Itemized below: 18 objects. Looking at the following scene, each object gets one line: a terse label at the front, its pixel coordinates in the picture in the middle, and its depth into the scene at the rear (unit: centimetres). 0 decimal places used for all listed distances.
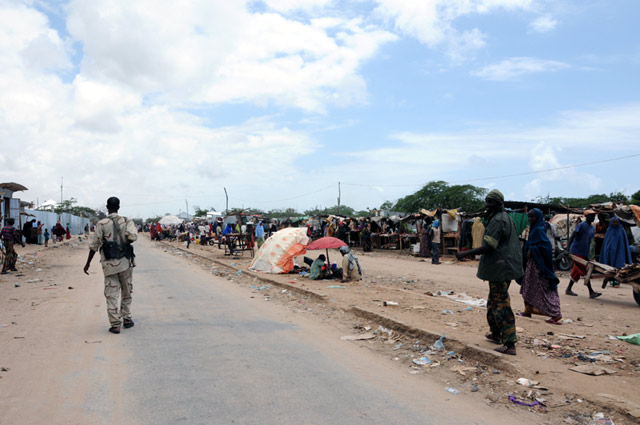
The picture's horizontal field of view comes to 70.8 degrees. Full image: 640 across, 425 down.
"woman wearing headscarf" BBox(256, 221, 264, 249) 2433
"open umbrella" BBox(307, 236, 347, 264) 1198
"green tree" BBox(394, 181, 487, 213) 4381
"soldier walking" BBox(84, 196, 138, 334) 651
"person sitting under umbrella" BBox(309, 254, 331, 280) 1325
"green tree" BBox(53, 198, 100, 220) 7636
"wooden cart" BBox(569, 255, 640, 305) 890
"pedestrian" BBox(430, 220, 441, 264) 1947
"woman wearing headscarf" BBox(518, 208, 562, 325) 714
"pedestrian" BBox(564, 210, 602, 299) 1046
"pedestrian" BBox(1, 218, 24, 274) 1407
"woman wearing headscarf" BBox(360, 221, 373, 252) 2841
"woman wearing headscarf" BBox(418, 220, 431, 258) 2256
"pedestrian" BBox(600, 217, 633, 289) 1059
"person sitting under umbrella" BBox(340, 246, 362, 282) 1280
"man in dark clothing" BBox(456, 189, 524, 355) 536
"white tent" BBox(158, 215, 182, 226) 4828
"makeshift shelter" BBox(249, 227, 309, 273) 1498
